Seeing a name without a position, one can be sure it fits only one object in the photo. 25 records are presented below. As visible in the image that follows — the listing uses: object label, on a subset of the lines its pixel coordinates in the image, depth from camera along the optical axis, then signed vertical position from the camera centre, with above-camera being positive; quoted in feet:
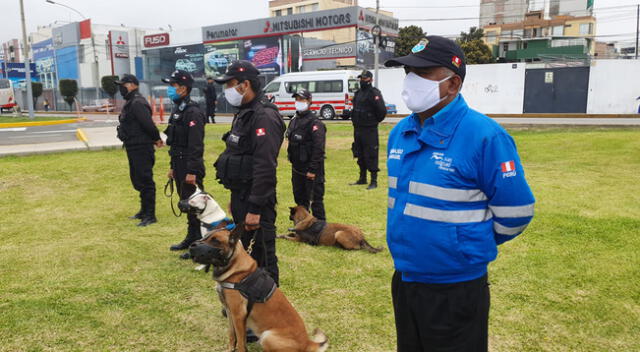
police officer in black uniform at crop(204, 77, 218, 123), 61.77 +0.47
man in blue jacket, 6.31 -1.46
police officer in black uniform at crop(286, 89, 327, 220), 20.26 -2.20
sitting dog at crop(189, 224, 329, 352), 9.38 -4.10
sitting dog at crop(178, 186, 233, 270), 14.98 -3.51
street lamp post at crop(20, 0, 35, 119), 80.84 +6.64
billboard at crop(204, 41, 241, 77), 136.77 +13.89
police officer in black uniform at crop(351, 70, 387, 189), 27.81 -1.22
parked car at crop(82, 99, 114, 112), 132.74 -1.01
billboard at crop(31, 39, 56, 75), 204.06 +21.90
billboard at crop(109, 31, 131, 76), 165.27 +18.61
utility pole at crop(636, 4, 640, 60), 164.92 +27.58
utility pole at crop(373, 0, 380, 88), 72.65 +8.74
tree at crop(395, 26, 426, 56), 148.15 +20.10
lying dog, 17.58 -5.10
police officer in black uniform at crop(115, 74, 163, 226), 20.27 -1.35
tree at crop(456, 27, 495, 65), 148.25 +15.58
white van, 81.15 +2.24
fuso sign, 151.94 +20.91
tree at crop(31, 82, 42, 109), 145.20 +4.73
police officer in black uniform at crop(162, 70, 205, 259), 16.85 -1.45
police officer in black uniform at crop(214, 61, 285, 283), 11.13 -1.33
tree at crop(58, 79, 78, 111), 151.53 +4.83
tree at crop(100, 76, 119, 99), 137.08 +5.18
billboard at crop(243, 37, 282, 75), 127.54 +13.68
